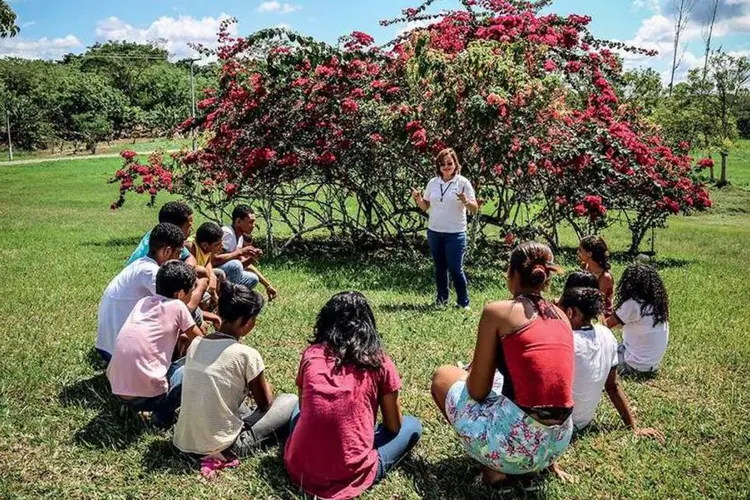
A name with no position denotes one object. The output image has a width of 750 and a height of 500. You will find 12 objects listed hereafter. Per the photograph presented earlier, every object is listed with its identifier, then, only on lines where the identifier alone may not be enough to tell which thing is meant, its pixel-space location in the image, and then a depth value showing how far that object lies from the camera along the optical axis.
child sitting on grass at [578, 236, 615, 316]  5.26
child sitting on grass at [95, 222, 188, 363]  4.46
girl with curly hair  4.90
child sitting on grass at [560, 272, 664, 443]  3.80
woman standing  6.75
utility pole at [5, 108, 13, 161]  41.59
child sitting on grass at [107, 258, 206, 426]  3.90
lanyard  6.79
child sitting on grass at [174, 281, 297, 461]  3.51
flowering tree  8.54
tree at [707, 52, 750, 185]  29.13
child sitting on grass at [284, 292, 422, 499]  3.14
